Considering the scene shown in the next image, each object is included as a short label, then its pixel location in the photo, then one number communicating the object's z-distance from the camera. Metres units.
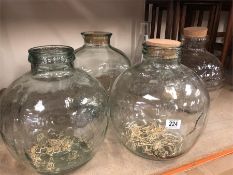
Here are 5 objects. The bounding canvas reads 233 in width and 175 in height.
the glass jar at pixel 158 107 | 0.60
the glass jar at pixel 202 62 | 0.85
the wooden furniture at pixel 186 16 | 1.06
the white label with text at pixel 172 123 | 0.60
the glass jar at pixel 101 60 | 0.82
